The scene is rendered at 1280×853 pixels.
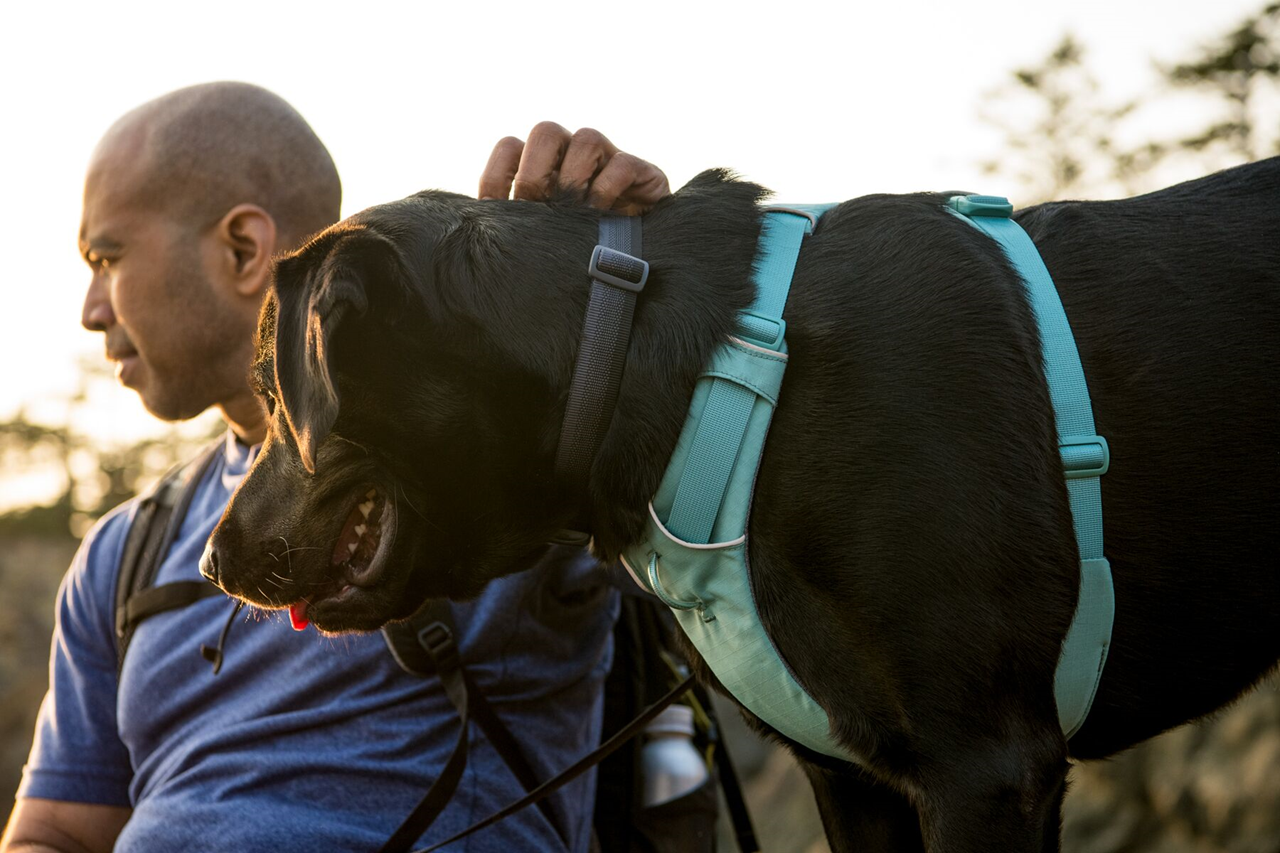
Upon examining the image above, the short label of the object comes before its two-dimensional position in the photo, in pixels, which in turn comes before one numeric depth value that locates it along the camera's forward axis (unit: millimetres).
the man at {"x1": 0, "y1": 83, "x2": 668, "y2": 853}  1112
